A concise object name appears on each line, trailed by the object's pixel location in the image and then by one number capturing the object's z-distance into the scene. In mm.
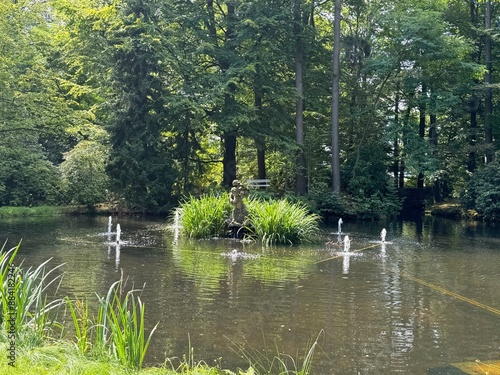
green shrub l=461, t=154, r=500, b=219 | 26281
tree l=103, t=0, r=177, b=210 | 24922
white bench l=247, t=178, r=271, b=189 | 26703
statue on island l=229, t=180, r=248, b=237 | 16062
